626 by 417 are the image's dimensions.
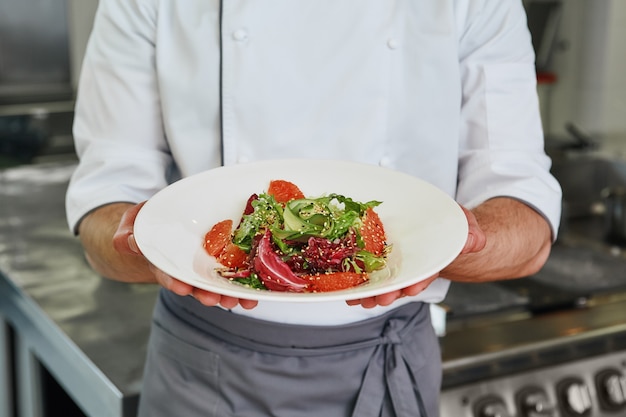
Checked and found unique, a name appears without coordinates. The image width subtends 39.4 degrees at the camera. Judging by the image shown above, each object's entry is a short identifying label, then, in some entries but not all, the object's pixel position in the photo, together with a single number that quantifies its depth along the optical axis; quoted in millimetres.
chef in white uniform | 1134
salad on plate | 889
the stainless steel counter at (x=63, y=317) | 1401
